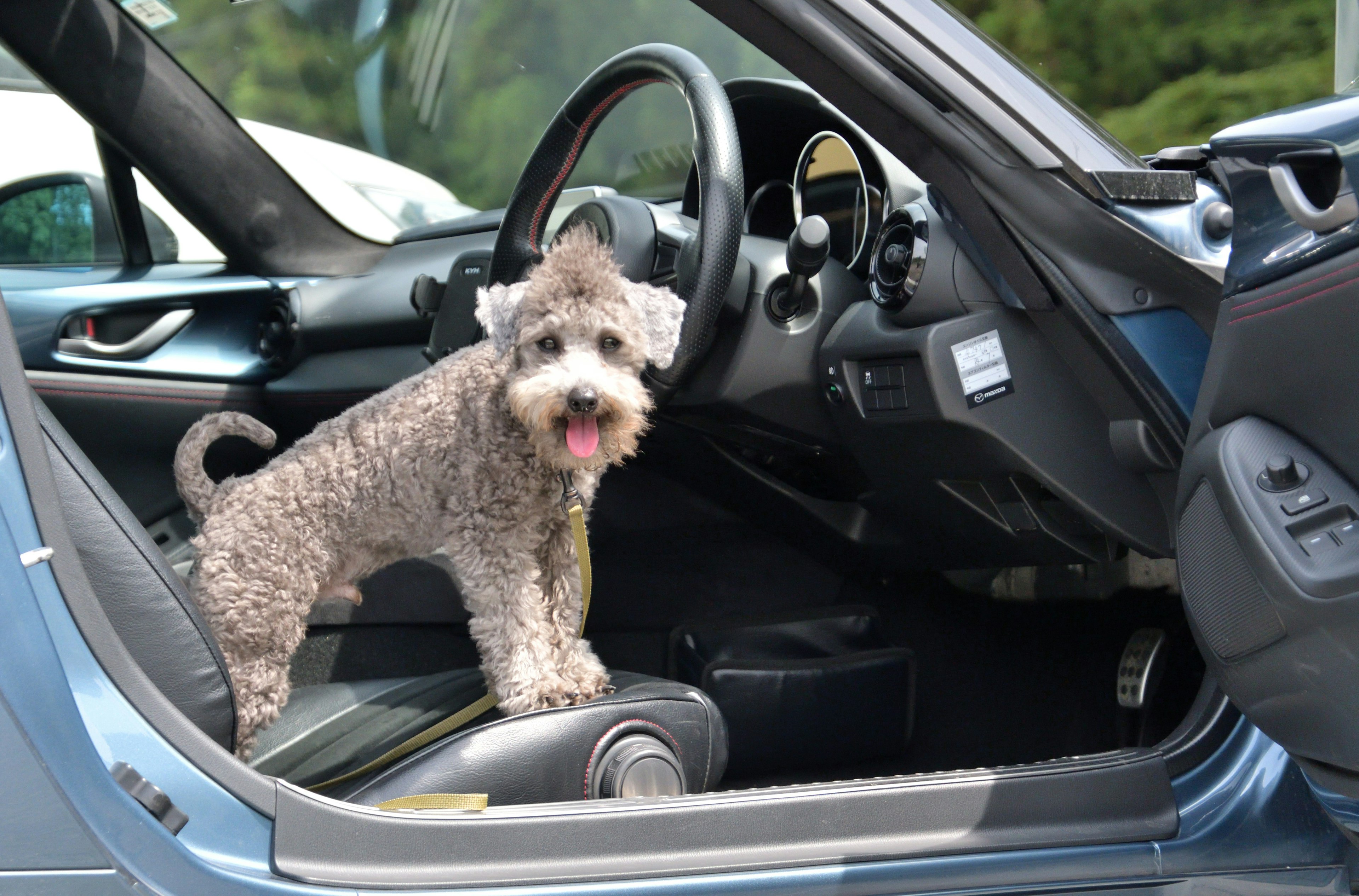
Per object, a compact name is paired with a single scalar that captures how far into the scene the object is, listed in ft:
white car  9.83
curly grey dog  6.59
